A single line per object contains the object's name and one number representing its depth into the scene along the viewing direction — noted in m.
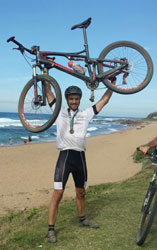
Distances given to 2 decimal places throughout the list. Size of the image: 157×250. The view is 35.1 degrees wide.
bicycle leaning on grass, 3.79
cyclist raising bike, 4.36
